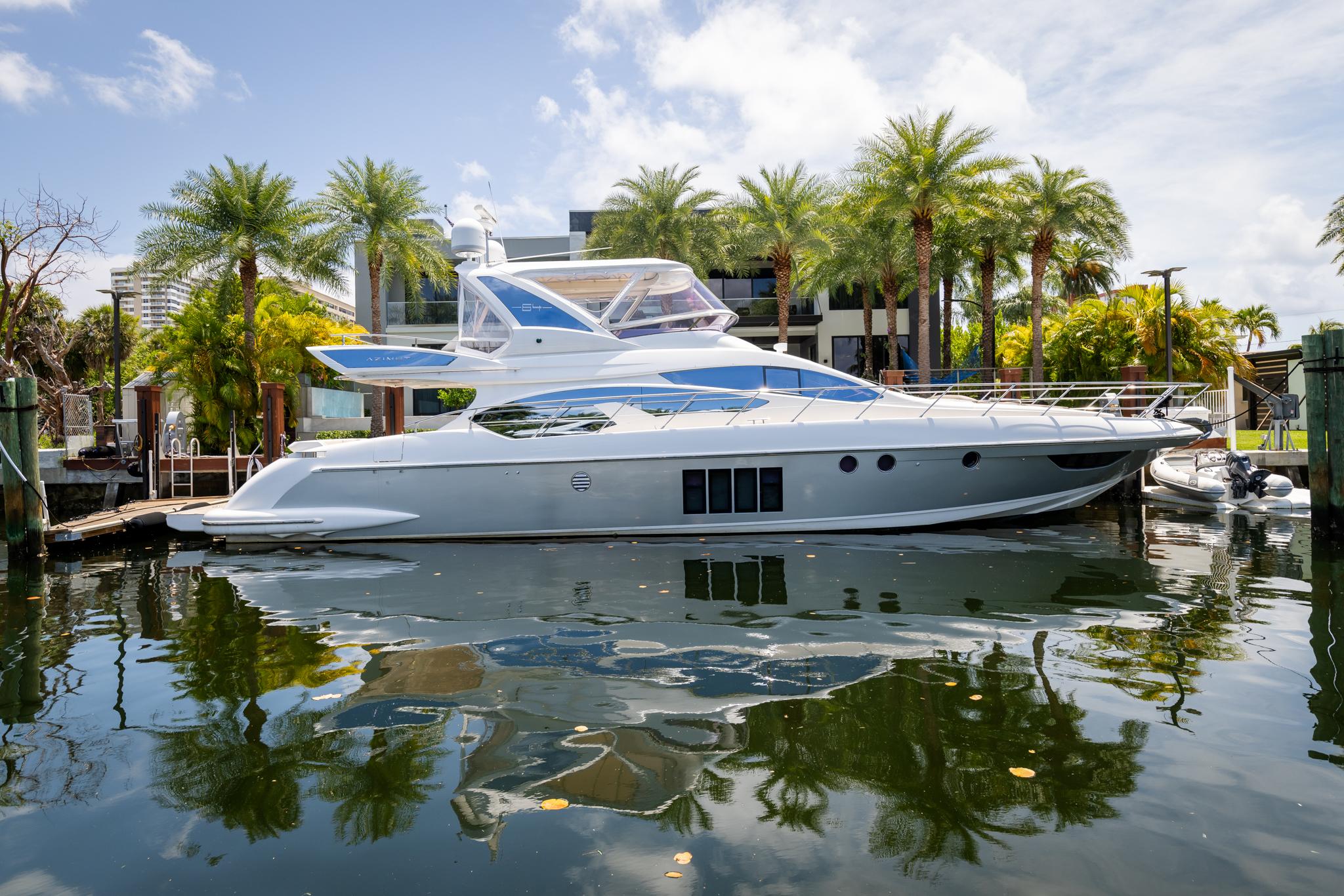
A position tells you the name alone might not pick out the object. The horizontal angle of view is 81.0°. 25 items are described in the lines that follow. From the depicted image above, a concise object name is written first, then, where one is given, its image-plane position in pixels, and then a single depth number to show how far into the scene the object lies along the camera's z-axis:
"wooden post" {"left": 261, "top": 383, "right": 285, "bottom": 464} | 14.77
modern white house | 32.44
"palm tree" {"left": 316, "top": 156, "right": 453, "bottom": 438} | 24.33
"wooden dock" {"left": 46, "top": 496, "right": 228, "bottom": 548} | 11.61
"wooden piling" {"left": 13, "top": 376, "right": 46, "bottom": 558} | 11.22
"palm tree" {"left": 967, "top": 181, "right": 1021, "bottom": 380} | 22.94
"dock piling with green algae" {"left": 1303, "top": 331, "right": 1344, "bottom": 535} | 10.41
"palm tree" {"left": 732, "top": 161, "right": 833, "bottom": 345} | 26.67
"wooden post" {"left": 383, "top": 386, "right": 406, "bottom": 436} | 17.30
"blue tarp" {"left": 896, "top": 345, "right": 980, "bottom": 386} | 26.44
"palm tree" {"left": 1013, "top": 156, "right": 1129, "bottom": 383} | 22.48
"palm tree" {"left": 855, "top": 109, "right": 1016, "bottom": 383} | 21.47
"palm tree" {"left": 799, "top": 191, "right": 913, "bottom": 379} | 26.22
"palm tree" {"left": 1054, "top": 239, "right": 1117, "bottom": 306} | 37.61
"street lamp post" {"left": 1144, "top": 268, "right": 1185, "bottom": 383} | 19.16
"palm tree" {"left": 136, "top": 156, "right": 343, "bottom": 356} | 22.39
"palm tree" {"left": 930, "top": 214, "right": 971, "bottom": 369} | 25.67
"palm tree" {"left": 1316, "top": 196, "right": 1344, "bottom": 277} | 29.00
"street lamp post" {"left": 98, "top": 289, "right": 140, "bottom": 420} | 19.62
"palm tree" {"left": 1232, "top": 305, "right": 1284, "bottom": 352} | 36.72
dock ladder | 15.91
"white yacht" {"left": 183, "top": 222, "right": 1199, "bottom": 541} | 10.69
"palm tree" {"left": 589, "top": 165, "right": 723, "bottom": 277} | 26.30
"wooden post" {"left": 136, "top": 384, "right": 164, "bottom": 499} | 15.05
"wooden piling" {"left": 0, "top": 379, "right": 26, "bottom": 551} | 11.12
